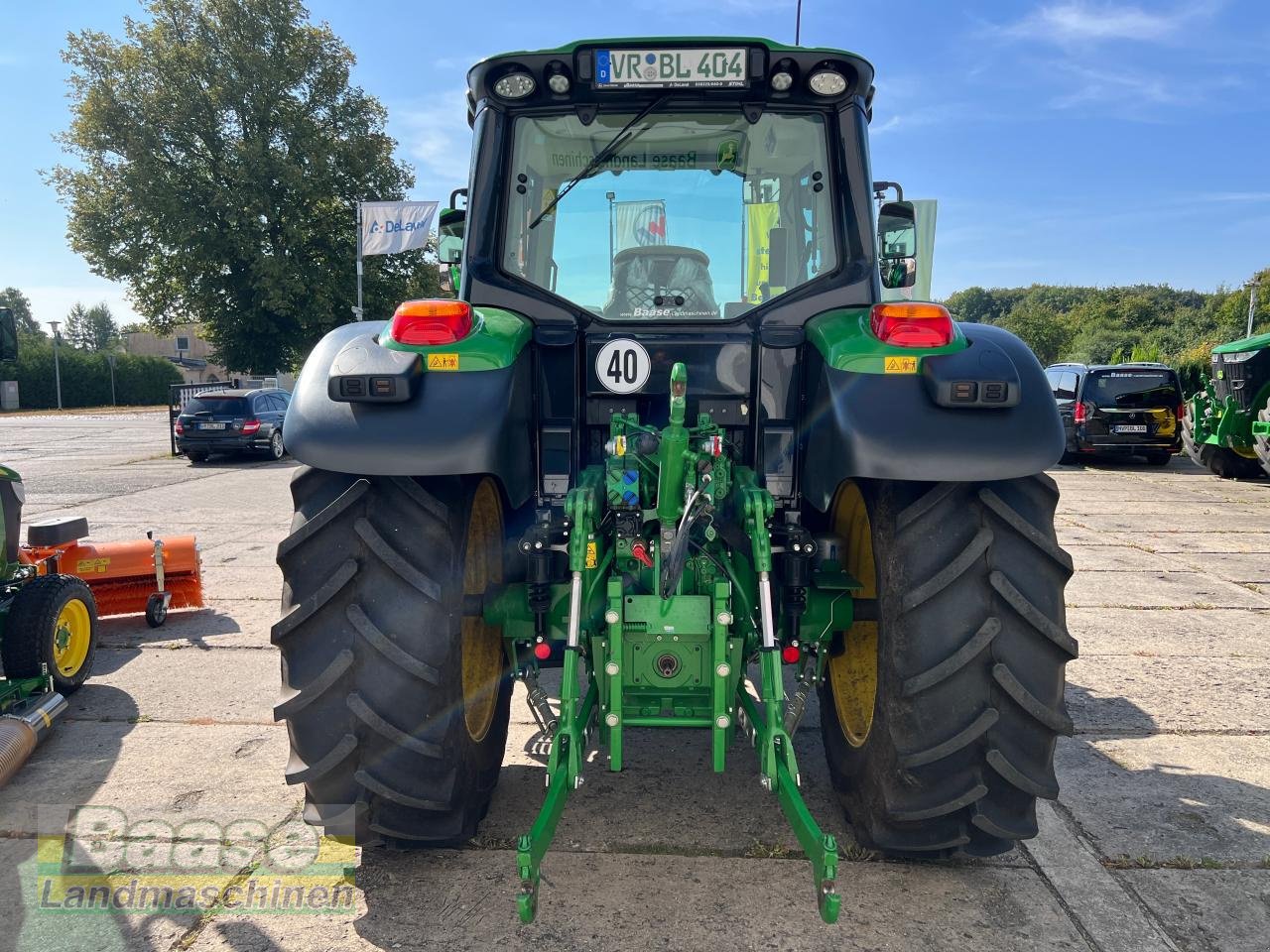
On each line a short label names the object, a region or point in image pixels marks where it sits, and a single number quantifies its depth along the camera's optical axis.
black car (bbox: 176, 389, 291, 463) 18.05
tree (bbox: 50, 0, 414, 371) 31.98
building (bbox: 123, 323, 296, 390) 72.00
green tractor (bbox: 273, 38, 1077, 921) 2.55
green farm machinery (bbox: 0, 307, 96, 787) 3.94
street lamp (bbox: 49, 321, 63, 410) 46.62
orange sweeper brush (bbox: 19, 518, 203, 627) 5.53
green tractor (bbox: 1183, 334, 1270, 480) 12.64
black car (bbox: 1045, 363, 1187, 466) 15.59
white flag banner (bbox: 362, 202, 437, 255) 21.98
